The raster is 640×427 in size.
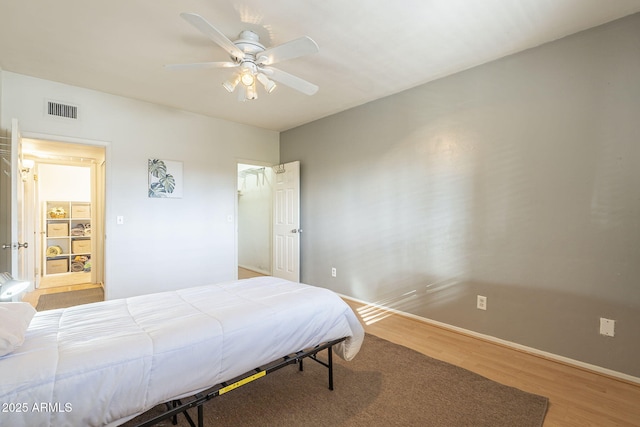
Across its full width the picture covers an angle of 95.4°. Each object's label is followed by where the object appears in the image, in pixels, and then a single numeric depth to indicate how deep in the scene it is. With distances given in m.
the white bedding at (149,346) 1.04
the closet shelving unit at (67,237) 5.73
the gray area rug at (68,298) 3.88
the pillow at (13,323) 1.10
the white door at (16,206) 2.52
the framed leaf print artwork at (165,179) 3.80
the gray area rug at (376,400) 1.70
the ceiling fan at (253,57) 1.89
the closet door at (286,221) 4.67
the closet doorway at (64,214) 4.78
